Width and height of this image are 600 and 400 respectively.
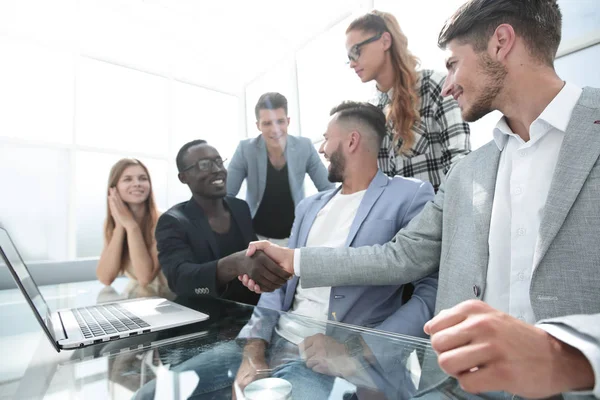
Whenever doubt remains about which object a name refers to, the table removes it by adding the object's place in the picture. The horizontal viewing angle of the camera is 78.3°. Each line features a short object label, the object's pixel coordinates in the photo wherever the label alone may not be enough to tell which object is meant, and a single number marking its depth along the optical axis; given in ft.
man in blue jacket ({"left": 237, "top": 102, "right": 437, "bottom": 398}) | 2.22
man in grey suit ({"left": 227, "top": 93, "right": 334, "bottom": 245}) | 7.93
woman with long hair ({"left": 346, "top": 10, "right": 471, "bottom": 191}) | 5.25
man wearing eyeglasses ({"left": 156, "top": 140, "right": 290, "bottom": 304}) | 4.58
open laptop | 2.44
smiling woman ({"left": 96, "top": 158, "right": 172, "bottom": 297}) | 7.51
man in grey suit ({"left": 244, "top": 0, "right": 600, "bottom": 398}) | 1.27
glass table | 1.65
